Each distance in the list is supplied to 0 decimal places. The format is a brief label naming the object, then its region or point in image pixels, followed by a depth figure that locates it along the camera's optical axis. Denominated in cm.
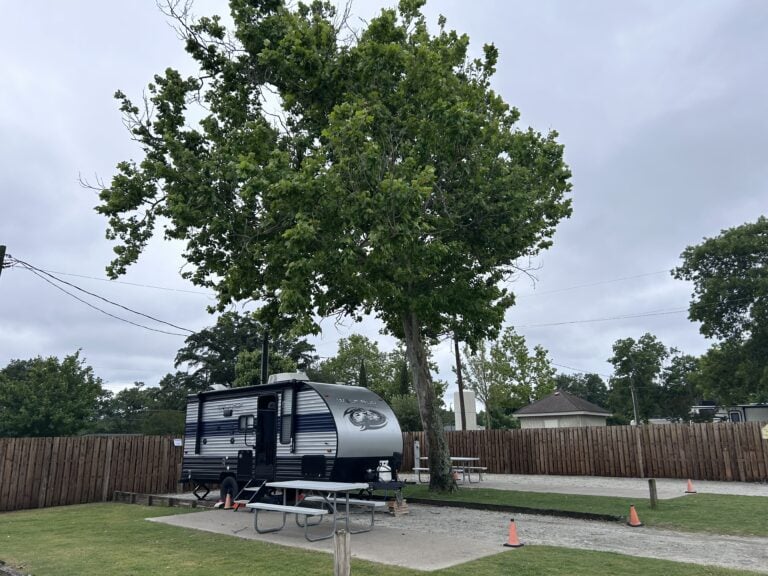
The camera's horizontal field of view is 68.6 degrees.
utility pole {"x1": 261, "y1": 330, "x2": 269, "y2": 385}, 1874
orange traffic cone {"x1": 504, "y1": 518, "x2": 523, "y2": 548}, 883
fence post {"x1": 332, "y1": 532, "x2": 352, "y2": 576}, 458
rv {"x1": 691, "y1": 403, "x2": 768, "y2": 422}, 3519
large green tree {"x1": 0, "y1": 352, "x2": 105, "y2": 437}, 4059
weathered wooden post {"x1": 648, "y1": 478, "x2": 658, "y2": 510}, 1246
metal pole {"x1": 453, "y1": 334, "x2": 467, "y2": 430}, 3015
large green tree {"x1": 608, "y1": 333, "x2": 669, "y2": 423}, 7731
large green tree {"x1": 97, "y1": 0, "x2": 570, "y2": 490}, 1222
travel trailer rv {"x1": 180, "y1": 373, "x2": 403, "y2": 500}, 1291
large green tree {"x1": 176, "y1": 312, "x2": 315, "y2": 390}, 5812
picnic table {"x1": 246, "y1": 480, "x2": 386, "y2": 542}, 955
